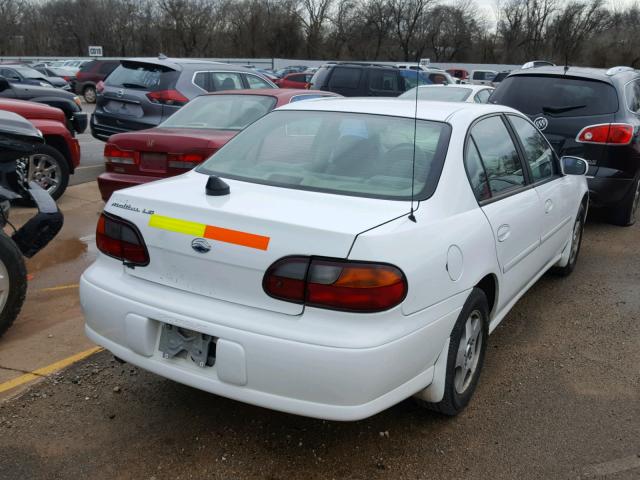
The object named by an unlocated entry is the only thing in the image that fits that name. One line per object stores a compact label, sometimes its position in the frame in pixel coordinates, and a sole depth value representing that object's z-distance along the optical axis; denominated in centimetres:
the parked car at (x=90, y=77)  2723
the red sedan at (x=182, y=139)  576
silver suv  914
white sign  3033
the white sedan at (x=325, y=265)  239
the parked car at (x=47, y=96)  1102
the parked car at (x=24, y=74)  1753
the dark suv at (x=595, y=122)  648
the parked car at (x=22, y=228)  370
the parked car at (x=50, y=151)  732
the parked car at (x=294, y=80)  2466
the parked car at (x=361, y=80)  1398
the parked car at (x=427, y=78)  1430
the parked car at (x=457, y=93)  984
